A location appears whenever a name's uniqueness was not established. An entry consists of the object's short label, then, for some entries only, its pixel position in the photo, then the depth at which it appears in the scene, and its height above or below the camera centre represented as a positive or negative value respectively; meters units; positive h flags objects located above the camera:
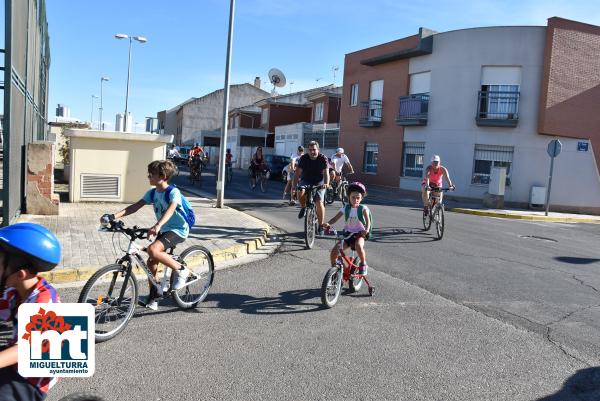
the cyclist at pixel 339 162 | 17.08 +0.18
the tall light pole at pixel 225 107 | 14.12 +1.41
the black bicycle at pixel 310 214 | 9.35 -0.87
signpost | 18.92 +1.21
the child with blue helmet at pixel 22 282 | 2.23 -0.61
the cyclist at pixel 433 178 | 11.88 -0.11
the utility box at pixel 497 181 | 21.34 -0.13
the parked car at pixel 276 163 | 32.78 +0.02
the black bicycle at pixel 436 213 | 11.30 -0.87
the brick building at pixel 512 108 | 23.39 +3.27
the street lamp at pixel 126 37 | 39.24 +8.59
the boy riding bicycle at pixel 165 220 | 4.98 -0.63
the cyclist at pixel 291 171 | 15.91 -0.25
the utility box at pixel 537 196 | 22.58 -0.66
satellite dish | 53.47 +8.58
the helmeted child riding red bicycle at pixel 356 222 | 6.16 -0.64
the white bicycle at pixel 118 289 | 4.39 -1.20
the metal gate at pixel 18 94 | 8.06 +0.93
